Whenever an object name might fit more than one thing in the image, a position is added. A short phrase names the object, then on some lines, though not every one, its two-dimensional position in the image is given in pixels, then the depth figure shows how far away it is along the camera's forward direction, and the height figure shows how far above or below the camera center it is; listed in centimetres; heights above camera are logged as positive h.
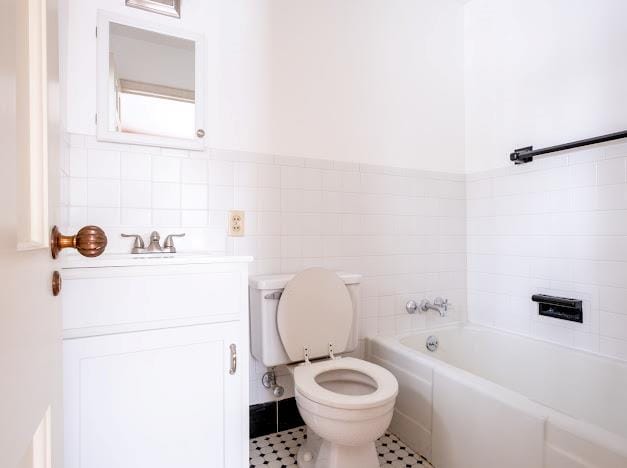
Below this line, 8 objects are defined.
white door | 33 +0
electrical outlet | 163 +5
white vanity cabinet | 96 -39
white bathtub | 109 -70
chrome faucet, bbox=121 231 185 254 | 142 -4
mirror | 141 +63
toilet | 122 -57
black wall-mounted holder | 167 -38
